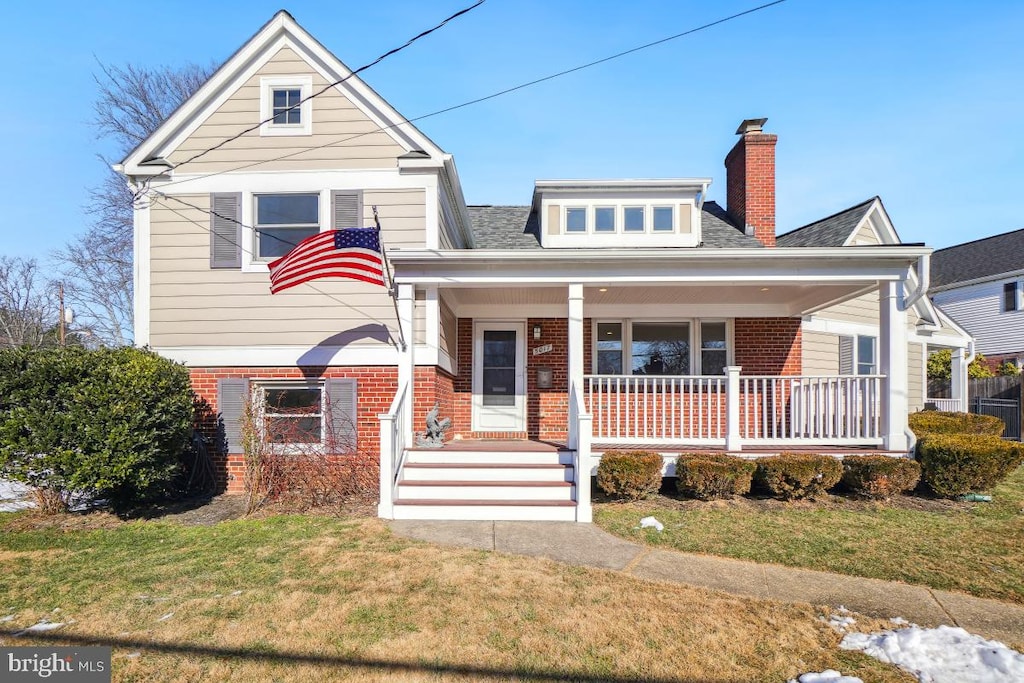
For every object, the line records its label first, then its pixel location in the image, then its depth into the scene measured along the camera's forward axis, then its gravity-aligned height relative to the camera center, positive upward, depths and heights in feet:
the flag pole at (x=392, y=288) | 24.44 +2.59
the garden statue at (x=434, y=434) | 27.35 -4.36
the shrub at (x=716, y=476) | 24.59 -5.73
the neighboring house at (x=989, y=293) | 74.02 +7.16
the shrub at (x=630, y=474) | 24.63 -5.65
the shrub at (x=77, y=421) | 21.88 -3.04
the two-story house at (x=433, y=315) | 26.35 +1.61
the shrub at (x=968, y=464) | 24.31 -5.15
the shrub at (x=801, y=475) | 24.66 -5.66
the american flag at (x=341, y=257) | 24.11 +3.66
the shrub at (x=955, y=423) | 36.22 -5.14
